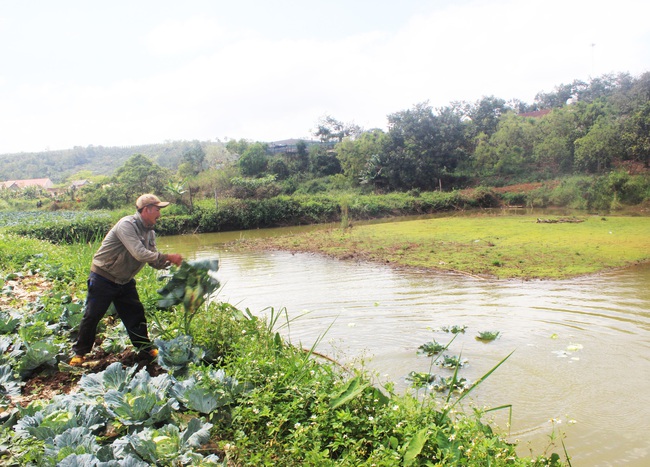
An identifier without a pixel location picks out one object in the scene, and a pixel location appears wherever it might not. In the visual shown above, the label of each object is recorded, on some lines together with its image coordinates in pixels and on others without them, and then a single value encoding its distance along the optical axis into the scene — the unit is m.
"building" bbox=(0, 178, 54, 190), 66.19
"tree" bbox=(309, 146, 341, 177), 40.78
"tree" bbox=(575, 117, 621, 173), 26.97
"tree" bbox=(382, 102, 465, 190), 35.31
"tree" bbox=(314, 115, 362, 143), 47.56
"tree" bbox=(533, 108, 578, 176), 31.66
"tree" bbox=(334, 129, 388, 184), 37.52
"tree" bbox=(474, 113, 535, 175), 35.41
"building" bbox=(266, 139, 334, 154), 44.98
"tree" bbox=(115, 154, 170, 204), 29.97
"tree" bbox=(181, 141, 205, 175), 45.62
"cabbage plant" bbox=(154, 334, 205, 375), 3.33
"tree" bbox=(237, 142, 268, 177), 38.56
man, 3.75
